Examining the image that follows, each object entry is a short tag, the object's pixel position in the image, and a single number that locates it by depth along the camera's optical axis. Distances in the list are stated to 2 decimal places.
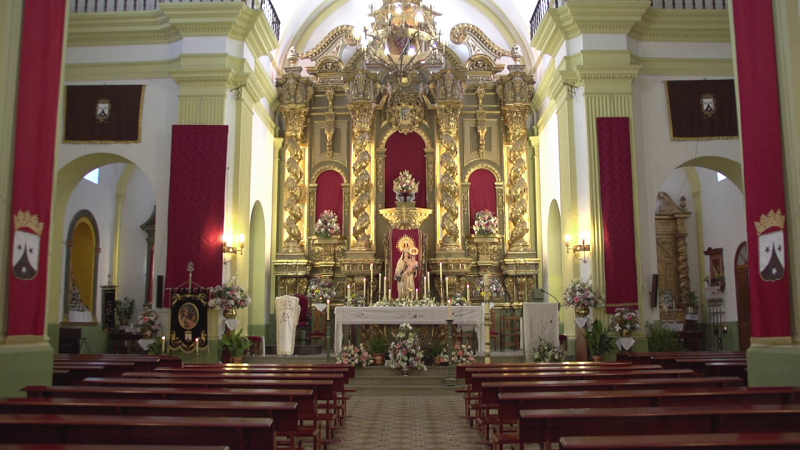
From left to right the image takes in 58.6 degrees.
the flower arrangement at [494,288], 18.68
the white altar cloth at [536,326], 14.55
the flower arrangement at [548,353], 13.73
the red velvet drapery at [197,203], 14.27
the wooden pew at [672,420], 4.81
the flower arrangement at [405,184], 19.03
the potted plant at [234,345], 14.05
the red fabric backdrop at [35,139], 7.91
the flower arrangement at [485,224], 19.19
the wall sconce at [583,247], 14.31
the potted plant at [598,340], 13.41
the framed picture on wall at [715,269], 17.48
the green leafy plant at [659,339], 14.06
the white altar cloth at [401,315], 14.47
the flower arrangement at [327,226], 19.16
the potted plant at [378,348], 13.94
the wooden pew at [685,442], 3.71
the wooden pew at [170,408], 5.16
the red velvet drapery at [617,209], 13.92
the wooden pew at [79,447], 3.67
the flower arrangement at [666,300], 17.98
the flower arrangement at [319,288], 17.52
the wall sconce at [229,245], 14.60
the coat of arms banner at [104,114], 15.16
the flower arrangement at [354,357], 13.58
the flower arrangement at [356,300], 16.48
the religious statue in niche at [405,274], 17.39
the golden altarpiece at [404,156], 19.02
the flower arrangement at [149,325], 14.05
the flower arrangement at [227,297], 13.91
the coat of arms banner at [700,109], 14.92
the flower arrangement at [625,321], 13.49
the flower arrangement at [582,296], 13.47
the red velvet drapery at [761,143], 8.17
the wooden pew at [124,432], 4.49
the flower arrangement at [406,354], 13.16
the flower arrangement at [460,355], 13.58
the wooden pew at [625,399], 5.66
